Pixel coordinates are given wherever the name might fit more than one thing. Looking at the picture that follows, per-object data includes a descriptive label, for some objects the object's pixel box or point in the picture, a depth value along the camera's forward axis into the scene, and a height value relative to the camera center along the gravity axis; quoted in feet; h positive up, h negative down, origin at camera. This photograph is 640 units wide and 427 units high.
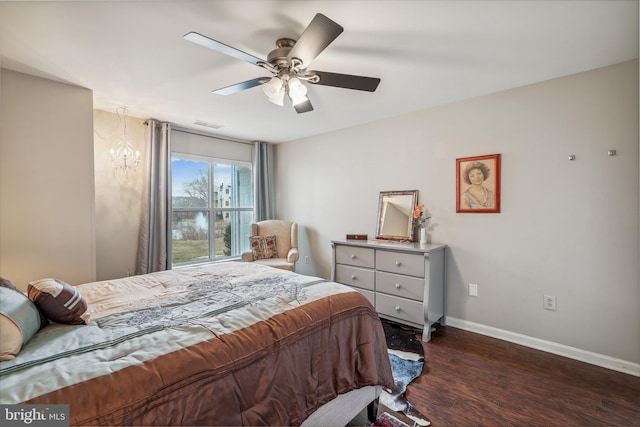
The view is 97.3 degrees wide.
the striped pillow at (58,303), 4.26 -1.42
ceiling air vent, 12.49 +3.97
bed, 2.93 -1.83
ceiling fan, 5.13 +3.06
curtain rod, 13.19 +3.89
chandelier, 11.53 +2.38
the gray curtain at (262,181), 16.05 +1.72
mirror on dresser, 11.28 -0.13
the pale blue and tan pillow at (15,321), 3.26 -1.42
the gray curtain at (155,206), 11.96 +0.19
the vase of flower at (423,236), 10.52 -0.95
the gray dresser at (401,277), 9.32 -2.39
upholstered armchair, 13.60 -1.72
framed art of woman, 9.38 +0.94
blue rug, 6.02 -4.19
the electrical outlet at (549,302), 8.41 -2.74
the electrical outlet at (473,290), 9.77 -2.73
